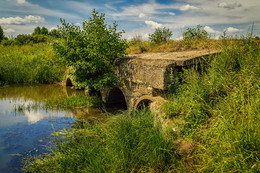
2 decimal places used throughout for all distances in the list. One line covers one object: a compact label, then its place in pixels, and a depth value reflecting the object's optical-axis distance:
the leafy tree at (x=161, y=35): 11.69
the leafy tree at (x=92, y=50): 7.91
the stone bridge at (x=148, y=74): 5.66
